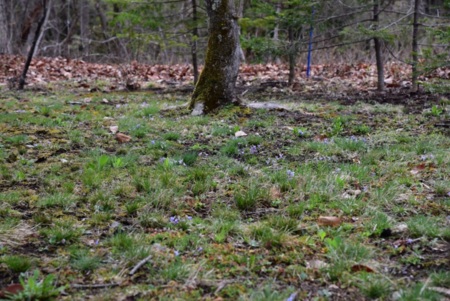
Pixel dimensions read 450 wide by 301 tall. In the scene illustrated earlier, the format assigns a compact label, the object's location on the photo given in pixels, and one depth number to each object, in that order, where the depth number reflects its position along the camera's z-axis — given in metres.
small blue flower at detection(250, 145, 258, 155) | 5.66
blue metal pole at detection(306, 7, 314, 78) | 10.43
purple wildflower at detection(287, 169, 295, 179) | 4.55
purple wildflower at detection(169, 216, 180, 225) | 3.61
